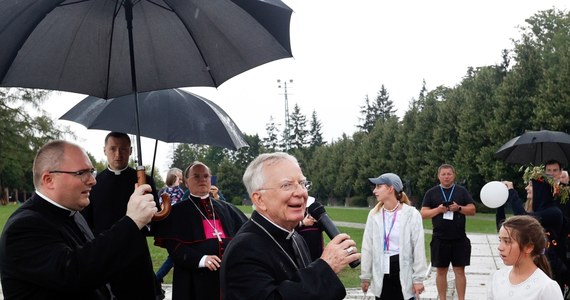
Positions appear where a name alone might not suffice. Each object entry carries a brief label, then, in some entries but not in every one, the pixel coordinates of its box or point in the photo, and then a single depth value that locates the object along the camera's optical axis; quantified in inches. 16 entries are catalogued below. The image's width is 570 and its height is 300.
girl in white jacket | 284.0
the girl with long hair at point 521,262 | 189.3
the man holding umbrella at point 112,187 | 219.3
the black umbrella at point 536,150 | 411.8
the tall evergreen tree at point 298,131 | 5049.2
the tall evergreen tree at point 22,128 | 2148.1
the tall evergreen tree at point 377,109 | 4694.9
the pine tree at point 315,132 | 5093.5
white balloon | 322.3
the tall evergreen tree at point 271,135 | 5275.6
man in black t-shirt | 380.2
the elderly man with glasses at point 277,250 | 116.6
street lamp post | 3057.3
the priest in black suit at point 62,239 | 122.6
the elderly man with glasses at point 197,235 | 240.7
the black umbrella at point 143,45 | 167.6
